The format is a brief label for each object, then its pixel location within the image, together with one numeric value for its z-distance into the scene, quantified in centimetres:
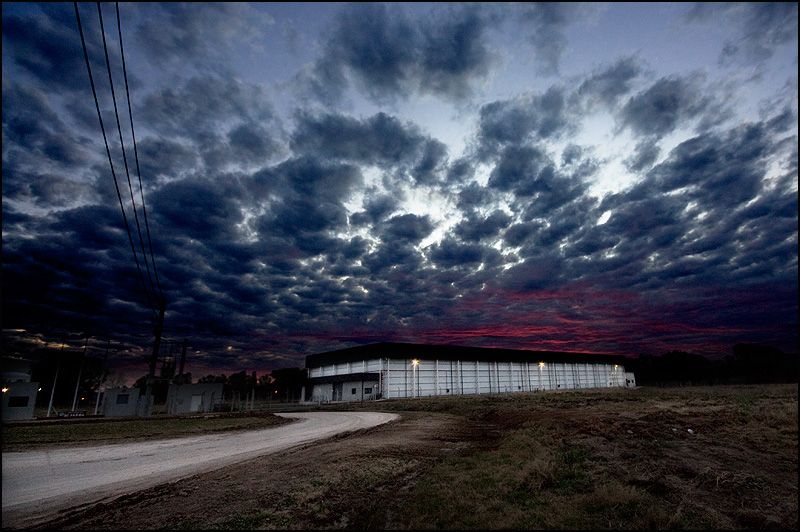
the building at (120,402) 5547
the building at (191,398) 6197
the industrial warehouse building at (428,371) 8044
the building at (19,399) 4775
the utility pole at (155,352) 5169
